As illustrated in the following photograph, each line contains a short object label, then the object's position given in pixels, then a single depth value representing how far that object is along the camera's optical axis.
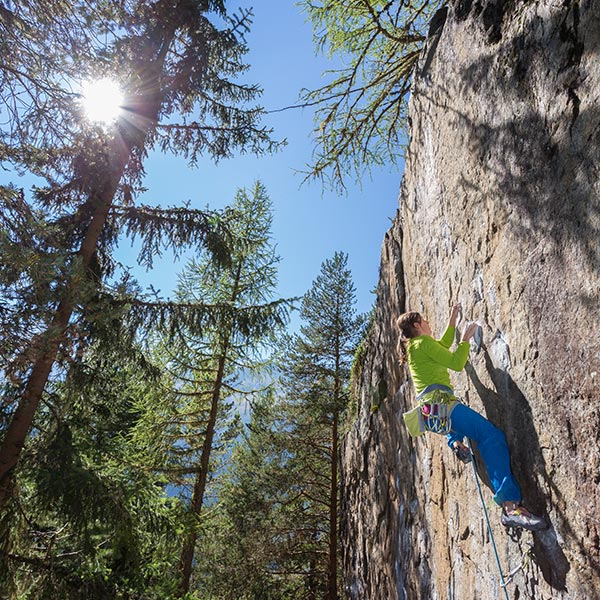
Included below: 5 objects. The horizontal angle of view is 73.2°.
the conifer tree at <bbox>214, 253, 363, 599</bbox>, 12.27
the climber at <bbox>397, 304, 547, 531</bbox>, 2.92
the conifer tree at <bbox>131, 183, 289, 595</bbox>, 8.39
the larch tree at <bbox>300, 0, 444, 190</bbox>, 6.33
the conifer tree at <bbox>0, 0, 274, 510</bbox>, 4.52
